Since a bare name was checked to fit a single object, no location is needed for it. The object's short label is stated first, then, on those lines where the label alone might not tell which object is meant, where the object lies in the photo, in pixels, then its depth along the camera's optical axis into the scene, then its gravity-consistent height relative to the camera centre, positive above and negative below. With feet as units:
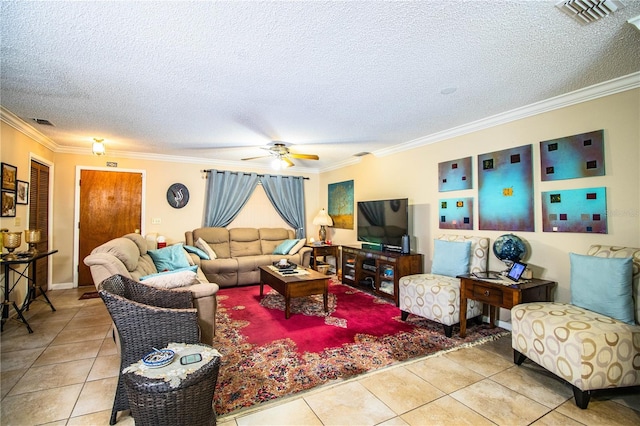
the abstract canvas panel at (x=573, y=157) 8.27 +1.90
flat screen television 13.82 -0.15
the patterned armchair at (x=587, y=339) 6.02 -2.71
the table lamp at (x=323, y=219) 19.83 -0.03
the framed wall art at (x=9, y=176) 10.47 +1.63
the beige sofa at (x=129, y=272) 7.22 -1.46
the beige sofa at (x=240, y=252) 16.10 -2.17
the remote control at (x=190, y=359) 5.07 -2.53
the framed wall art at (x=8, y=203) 10.50 +0.59
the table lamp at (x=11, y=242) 10.00 -0.81
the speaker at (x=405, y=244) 13.39 -1.20
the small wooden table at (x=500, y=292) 8.19 -2.25
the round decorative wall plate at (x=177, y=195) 18.08 +1.50
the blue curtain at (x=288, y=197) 20.99 +1.64
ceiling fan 14.10 +3.27
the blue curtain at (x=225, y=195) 19.10 +1.65
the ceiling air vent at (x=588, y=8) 5.08 +3.86
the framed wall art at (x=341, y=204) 19.07 +1.04
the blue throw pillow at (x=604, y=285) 6.82 -1.70
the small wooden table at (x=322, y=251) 18.72 -2.19
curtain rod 19.06 +3.19
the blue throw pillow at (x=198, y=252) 16.25 -1.91
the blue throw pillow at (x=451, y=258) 10.80 -1.54
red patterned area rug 6.98 -3.97
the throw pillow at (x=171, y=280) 7.66 -1.68
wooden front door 16.21 +0.64
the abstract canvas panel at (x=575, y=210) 8.18 +0.24
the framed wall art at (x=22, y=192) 11.57 +1.13
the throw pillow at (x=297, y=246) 18.20 -1.78
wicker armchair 5.63 -2.22
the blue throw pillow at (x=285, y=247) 18.21 -1.84
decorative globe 9.41 -1.02
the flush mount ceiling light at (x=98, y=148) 13.39 +3.36
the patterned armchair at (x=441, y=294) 9.59 -2.68
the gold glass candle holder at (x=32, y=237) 10.91 -0.69
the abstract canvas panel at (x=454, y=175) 11.71 +1.86
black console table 9.73 -2.68
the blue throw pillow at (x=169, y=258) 13.13 -1.87
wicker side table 4.55 -2.83
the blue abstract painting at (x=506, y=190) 9.79 +1.04
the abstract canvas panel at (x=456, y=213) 11.66 +0.23
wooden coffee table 11.20 -2.71
